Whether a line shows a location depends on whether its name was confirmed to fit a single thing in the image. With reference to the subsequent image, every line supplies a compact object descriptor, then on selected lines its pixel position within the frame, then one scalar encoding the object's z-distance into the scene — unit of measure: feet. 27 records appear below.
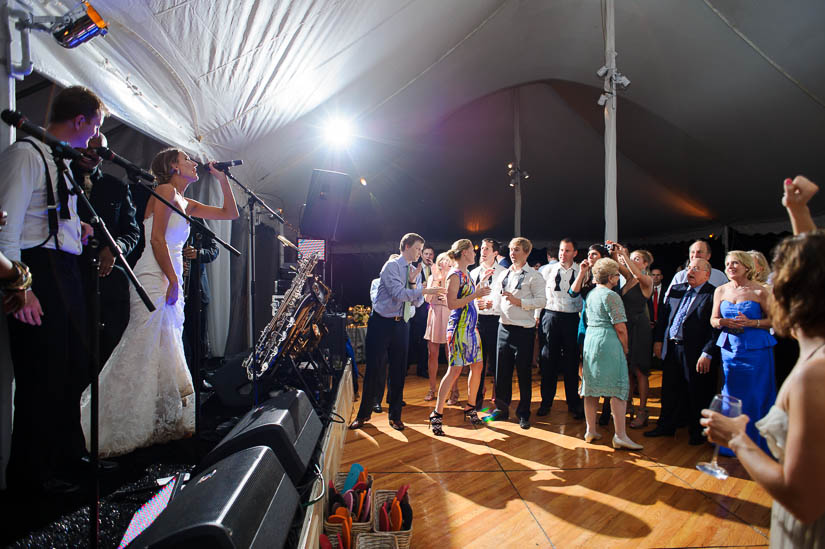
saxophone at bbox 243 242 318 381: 10.61
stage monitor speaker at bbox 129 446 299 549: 2.79
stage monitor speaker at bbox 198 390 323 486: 4.84
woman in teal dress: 9.87
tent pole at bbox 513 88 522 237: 27.84
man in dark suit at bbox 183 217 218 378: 6.05
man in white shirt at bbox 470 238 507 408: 14.06
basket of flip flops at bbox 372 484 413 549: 5.50
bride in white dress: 6.14
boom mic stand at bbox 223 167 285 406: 7.66
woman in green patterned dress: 11.09
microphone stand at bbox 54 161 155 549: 3.47
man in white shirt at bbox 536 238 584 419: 12.62
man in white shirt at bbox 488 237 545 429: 11.77
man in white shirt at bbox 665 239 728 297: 11.21
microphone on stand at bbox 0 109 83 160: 3.00
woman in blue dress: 8.94
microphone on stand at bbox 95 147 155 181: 3.92
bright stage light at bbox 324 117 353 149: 16.80
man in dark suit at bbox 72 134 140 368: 6.65
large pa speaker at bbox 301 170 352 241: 14.76
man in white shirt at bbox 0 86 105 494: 4.59
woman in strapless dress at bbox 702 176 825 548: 2.55
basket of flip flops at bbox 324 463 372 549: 5.50
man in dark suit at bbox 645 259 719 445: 10.56
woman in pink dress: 14.53
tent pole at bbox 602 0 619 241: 14.10
